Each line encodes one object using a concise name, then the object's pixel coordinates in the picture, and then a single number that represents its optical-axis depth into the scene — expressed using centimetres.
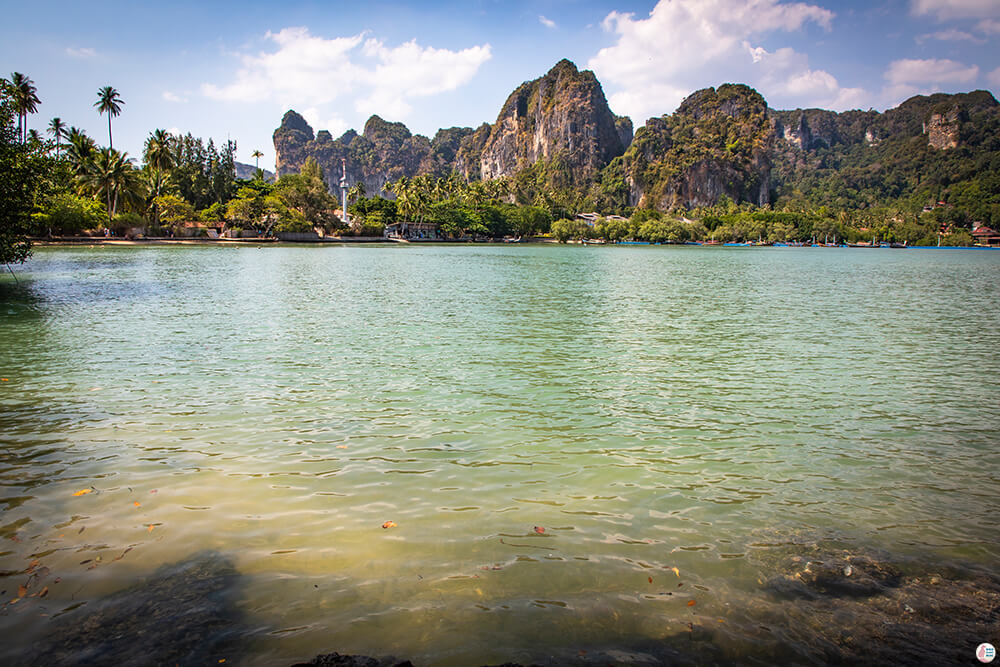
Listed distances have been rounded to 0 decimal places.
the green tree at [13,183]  2350
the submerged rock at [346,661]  379
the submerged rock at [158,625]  393
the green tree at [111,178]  9375
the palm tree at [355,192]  17941
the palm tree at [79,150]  9631
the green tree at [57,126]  10550
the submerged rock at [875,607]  418
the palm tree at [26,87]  8312
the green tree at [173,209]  10244
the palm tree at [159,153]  11192
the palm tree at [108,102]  11419
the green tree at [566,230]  18500
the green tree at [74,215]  7927
